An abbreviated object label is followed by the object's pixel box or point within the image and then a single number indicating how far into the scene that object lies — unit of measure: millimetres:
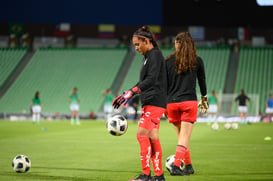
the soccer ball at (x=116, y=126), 16186
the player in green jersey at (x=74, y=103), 65386
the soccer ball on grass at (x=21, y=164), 18969
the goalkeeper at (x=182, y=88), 17614
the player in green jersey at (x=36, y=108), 67018
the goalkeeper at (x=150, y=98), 15545
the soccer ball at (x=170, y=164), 18307
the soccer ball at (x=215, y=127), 48865
